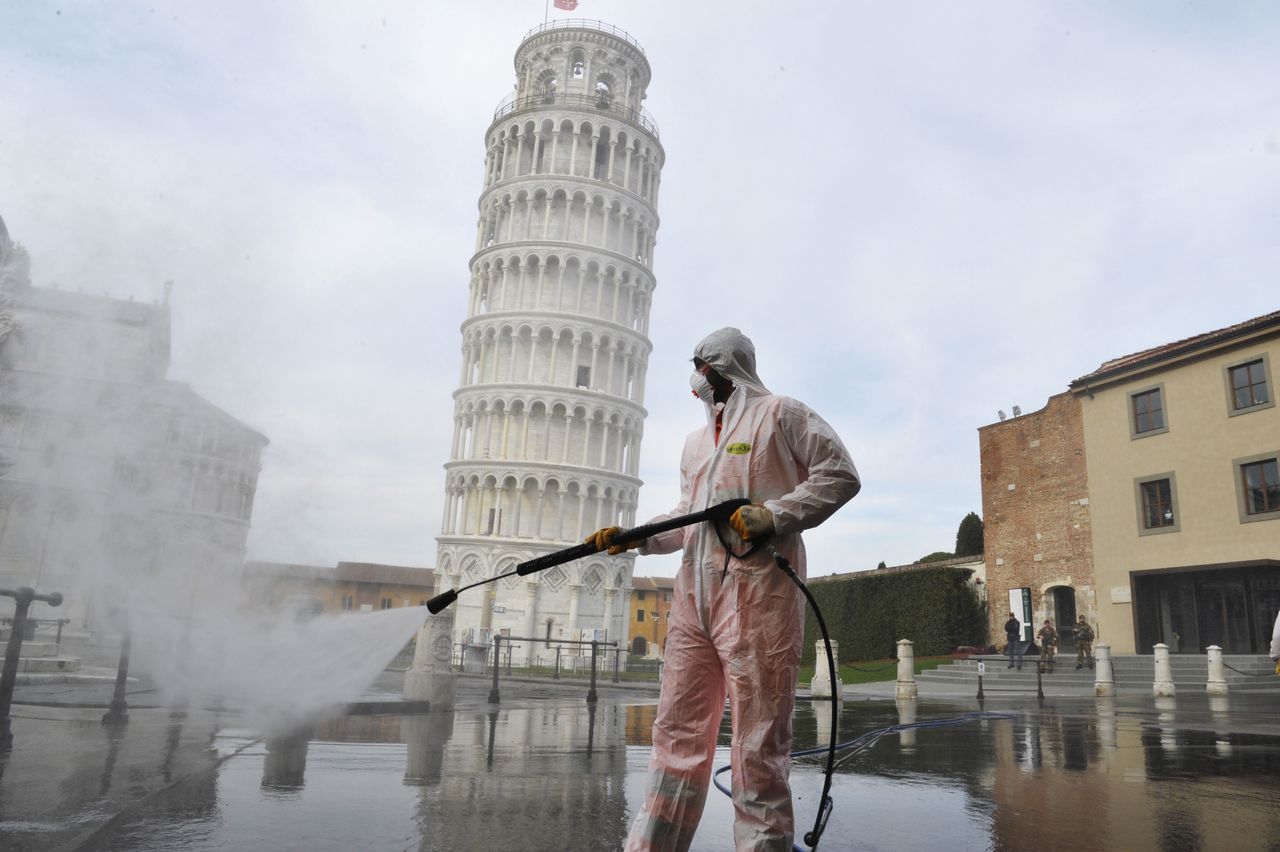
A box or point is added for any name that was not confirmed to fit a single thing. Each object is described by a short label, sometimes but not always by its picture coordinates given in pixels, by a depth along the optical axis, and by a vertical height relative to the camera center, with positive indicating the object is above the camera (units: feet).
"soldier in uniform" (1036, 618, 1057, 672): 80.64 -1.24
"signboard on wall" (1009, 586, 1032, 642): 97.96 +2.51
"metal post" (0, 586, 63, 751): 21.09 -1.67
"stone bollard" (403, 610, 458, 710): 37.68 -2.98
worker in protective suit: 10.03 +0.05
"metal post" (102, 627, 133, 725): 25.11 -3.56
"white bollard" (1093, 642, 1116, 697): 62.28 -2.85
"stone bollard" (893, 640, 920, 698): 55.52 -3.33
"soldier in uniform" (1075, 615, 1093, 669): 78.89 -1.06
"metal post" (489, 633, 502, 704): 43.34 -4.43
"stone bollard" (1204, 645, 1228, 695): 59.57 -2.55
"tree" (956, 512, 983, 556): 126.21 +12.92
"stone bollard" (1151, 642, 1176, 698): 58.13 -2.83
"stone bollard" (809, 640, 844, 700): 55.57 -4.13
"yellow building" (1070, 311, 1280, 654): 79.00 +14.34
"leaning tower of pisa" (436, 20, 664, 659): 177.06 +57.17
